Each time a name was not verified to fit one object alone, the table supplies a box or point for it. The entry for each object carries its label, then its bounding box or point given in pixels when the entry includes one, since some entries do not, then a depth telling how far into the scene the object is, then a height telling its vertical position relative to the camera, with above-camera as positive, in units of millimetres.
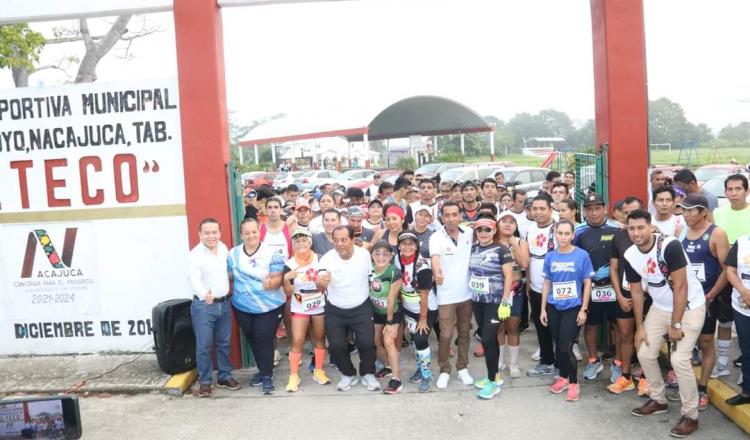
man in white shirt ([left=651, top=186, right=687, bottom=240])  6172 -516
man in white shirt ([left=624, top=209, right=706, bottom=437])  5066 -1223
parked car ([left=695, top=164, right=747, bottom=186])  16144 -295
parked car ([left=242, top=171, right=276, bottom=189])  30341 +480
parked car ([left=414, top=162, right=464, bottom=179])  30656 +442
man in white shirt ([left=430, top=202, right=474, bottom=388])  6348 -1070
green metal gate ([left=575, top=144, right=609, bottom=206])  7215 -94
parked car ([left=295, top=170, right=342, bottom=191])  29566 +267
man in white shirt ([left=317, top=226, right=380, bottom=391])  6258 -1155
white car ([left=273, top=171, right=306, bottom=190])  29594 +342
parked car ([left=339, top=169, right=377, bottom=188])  30125 +272
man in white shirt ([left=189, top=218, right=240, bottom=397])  6316 -1080
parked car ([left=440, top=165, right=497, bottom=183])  23122 +48
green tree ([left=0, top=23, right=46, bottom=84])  13148 +3314
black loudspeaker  6566 -1518
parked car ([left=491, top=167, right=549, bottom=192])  20191 -164
